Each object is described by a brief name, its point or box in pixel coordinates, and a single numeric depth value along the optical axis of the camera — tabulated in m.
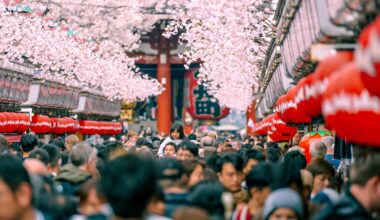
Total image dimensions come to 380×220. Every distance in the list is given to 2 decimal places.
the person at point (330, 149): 17.31
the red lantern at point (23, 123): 30.87
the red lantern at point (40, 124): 34.72
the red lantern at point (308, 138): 19.38
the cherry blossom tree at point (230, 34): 23.30
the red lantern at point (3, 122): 28.02
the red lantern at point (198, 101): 70.62
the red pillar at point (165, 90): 65.94
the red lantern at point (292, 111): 14.49
